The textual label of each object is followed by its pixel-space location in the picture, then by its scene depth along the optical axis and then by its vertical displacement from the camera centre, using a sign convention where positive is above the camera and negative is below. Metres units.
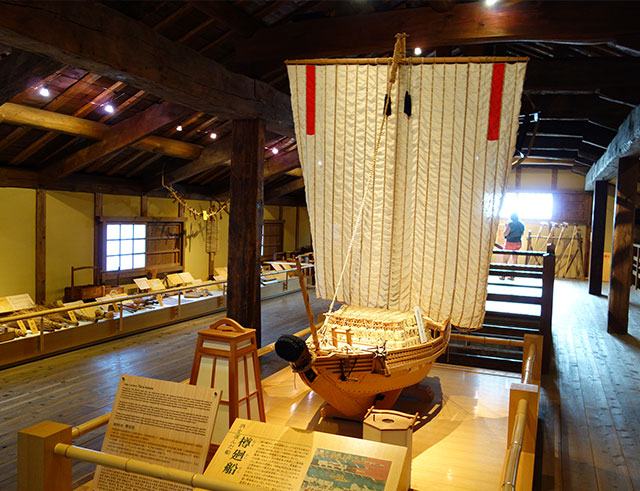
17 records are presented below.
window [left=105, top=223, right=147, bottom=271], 9.65 -0.55
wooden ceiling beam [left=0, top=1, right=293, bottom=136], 3.41 +1.29
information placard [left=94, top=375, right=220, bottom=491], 2.44 -1.02
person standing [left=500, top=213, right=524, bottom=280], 10.73 -0.04
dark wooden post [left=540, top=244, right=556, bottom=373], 6.58 -0.84
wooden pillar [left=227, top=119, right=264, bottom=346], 5.73 -0.01
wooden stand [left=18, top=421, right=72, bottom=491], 2.24 -1.06
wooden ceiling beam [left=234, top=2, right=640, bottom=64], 4.61 +1.92
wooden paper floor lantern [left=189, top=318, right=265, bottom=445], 3.12 -0.91
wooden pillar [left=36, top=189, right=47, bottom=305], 8.23 -0.48
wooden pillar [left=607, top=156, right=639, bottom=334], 8.74 -0.18
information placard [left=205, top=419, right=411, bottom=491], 2.13 -1.02
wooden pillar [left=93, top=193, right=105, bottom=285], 9.30 -0.38
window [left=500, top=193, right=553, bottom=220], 16.83 +0.85
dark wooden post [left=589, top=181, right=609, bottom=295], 11.96 -0.05
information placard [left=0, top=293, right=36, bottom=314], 7.18 -1.26
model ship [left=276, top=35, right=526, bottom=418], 3.96 +0.36
